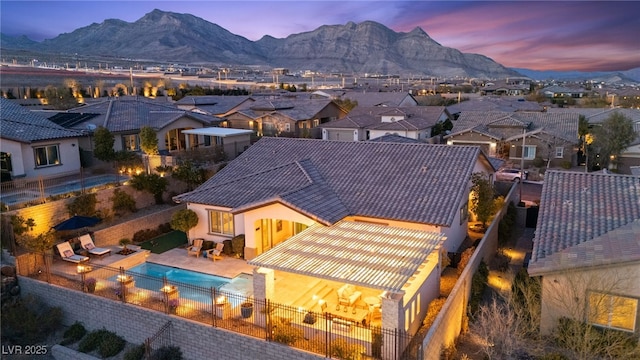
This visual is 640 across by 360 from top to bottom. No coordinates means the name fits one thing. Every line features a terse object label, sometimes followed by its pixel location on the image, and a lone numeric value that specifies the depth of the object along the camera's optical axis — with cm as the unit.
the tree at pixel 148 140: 3139
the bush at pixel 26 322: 1756
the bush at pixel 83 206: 2356
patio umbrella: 2123
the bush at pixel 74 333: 1744
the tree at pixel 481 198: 2384
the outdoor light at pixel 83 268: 1811
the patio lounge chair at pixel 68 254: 2038
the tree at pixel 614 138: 4397
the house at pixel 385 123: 5295
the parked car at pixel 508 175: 4075
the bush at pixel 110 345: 1636
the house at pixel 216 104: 5924
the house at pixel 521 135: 4756
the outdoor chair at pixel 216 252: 2128
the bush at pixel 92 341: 1673
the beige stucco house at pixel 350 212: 1451
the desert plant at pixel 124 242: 2251
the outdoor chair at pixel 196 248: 2186
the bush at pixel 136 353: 1575
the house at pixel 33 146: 2755
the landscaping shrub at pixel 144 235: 2473
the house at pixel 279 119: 5453
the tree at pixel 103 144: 3033
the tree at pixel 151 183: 2756
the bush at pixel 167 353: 1541
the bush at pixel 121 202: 2606
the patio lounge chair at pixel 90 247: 2133
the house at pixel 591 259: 1369
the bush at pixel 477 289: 1745
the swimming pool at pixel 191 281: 1689
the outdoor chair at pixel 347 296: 1532
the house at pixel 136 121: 3572
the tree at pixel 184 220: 2216
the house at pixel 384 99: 8032
